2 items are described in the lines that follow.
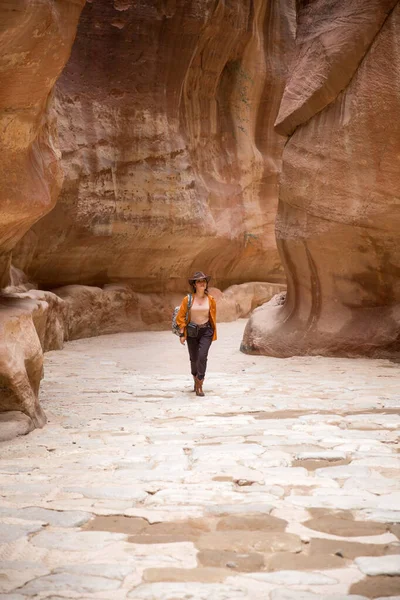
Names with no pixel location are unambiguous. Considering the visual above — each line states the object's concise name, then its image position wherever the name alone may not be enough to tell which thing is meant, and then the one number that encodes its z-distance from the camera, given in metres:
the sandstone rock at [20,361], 5.93
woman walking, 8.38
